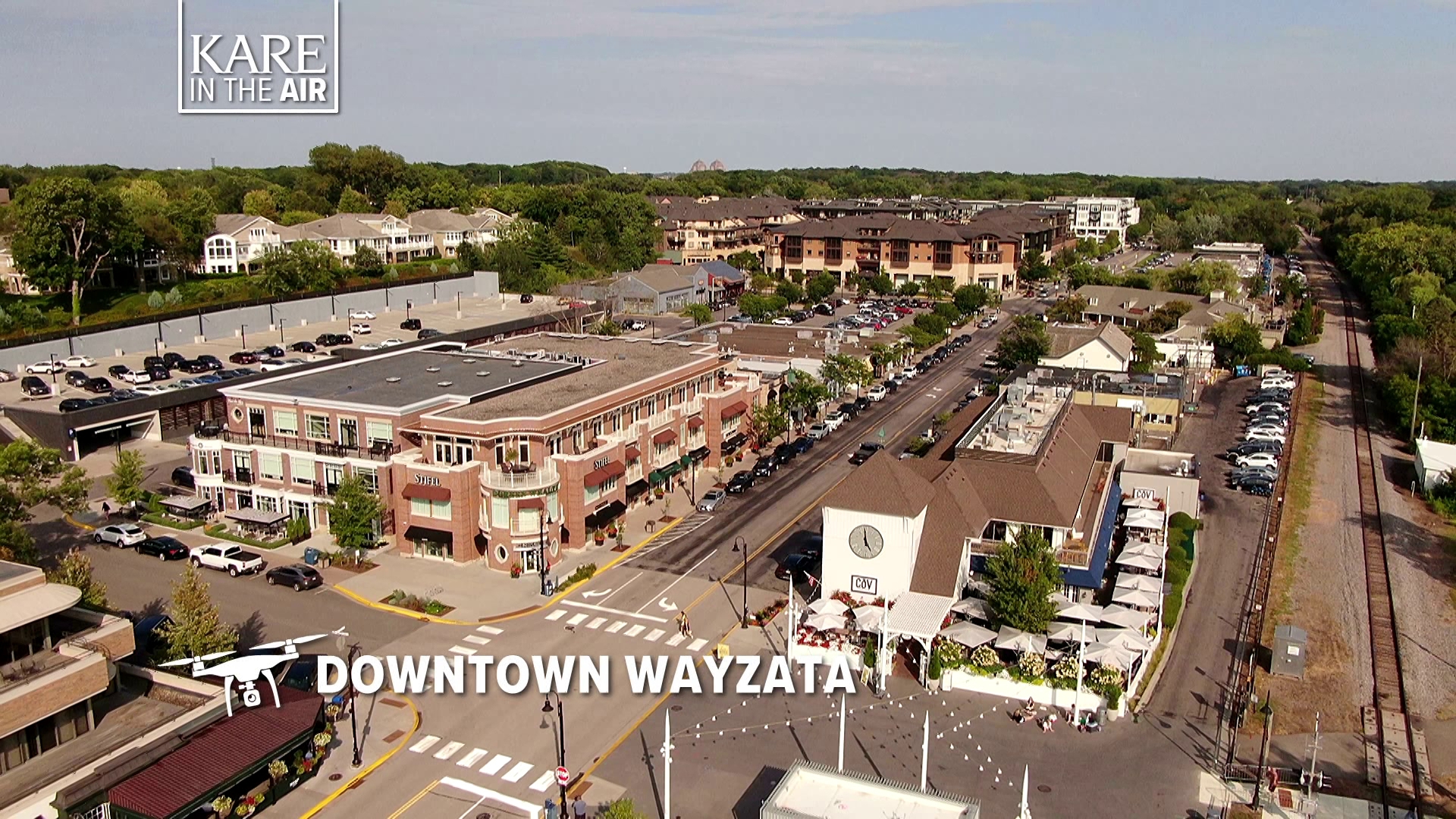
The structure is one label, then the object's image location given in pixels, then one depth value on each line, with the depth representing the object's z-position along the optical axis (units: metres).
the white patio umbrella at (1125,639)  36.44
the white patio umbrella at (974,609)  39.06
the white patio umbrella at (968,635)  37.16
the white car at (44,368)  74.50
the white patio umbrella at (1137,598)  40.47
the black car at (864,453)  65.36
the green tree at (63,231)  87.69
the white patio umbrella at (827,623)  38.53
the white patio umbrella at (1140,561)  44.03
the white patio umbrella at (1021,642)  36.47
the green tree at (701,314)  110.62
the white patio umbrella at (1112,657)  35.47
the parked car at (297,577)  44.34
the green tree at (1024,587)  37.34
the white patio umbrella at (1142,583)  41.66
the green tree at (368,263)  120.62
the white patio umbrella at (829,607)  39.00
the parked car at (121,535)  48.97
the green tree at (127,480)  51.69
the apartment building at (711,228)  161.88
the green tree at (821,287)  130.75
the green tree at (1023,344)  84.12
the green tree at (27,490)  40.00
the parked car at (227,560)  46.03
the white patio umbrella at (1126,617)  38.69
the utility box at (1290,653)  37.72
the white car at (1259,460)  64.56
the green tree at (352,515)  46.41
